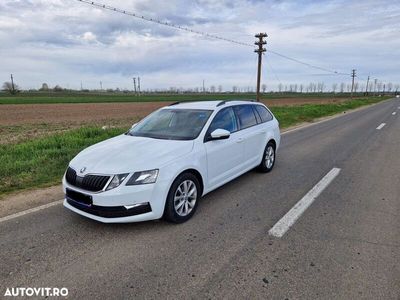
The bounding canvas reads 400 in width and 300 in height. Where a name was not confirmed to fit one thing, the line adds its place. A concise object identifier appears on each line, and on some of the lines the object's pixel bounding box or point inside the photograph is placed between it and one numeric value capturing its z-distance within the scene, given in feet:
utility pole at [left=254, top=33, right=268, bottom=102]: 73.61
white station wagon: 10.48
